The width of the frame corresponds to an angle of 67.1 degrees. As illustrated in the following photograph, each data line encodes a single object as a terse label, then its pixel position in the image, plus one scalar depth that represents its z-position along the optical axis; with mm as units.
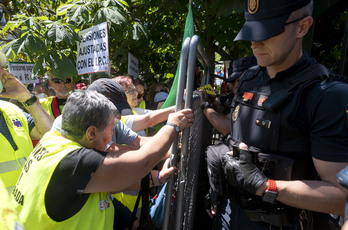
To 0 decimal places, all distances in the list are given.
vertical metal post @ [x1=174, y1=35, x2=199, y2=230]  1518
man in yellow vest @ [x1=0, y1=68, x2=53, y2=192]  1870
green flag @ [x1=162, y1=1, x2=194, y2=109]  1967
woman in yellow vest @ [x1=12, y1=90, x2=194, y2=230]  1330
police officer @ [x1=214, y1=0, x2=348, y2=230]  1163
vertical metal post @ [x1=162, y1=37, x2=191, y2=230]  1511
